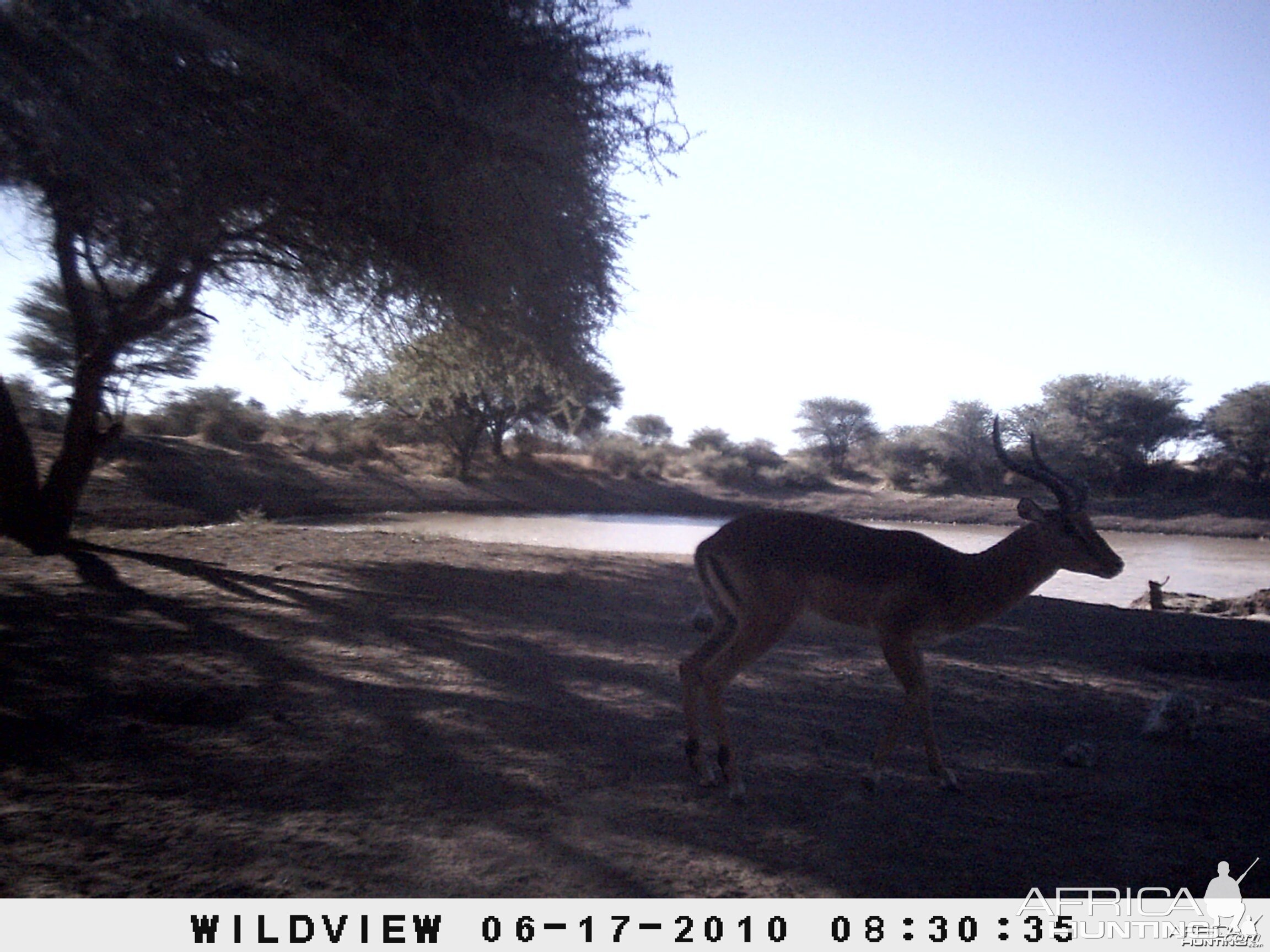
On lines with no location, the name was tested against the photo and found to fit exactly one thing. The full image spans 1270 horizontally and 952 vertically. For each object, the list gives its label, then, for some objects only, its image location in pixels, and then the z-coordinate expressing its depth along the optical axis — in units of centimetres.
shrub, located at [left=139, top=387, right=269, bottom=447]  2586
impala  527
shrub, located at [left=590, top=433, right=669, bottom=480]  2811
